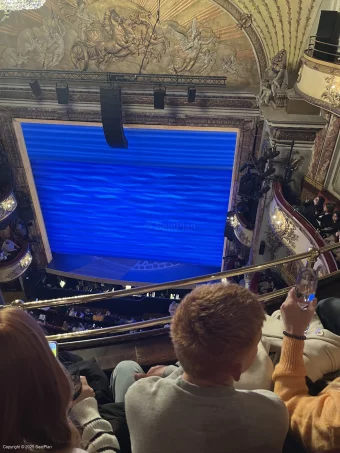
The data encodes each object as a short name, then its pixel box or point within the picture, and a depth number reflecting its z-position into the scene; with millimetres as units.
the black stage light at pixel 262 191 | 7120
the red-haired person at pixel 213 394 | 1079
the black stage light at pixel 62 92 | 7281
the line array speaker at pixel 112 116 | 7230
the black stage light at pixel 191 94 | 6936
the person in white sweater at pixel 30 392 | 877
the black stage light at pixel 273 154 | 6711
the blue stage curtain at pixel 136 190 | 8102
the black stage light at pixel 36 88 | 7336
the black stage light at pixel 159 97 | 7215
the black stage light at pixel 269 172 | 6777
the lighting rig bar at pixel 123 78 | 7215
